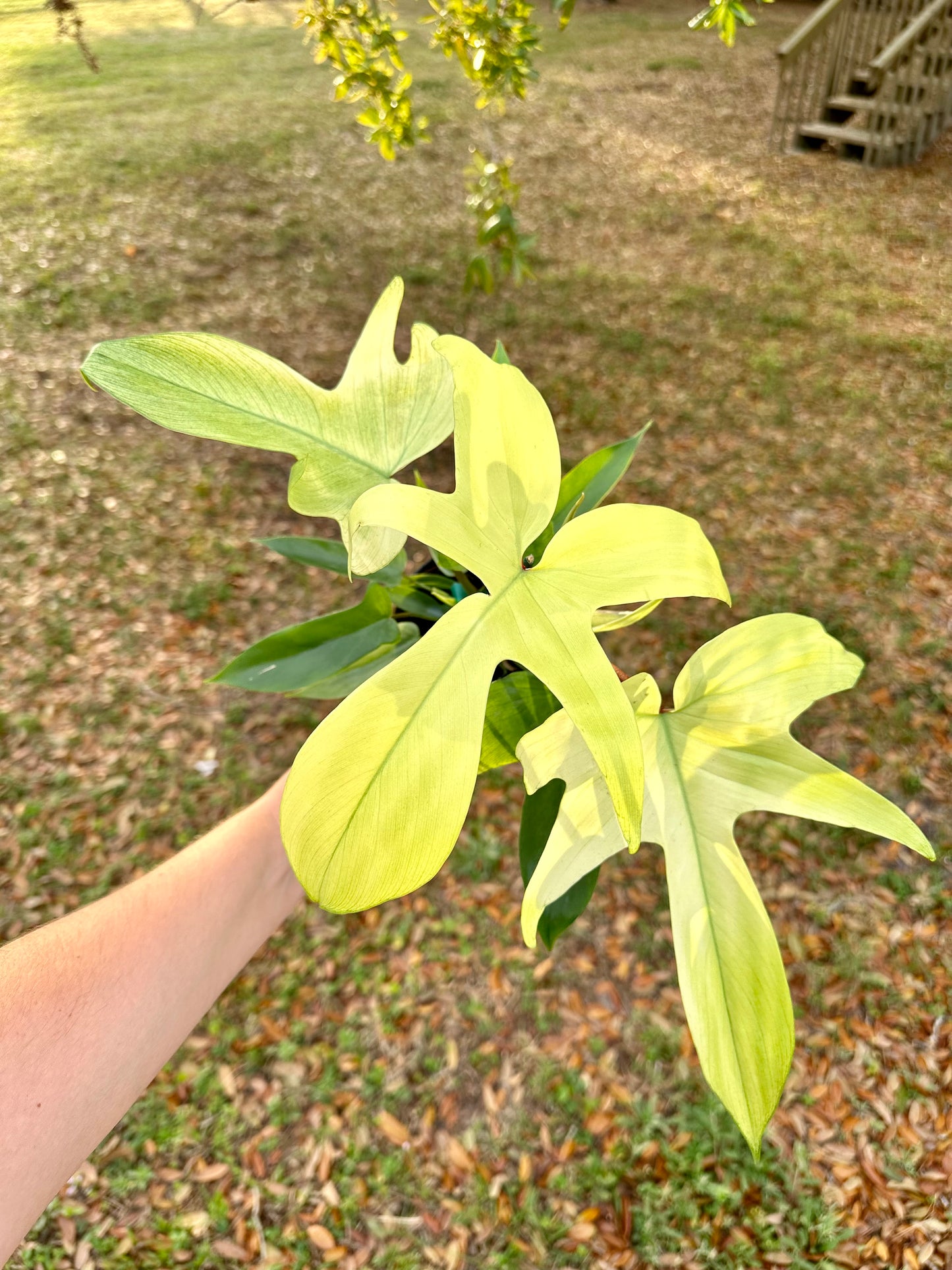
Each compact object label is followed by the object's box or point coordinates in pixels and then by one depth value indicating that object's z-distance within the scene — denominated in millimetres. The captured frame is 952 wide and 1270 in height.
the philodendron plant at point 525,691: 508
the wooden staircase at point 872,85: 5750
